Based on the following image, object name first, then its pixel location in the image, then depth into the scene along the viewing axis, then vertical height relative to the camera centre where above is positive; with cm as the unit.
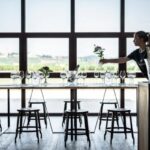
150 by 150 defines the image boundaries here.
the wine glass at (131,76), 613 -12
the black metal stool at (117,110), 538 -61
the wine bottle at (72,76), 609 -11
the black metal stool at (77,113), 516 -63
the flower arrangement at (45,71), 605 -3
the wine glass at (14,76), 604 -11
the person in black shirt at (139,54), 423 +20
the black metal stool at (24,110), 547 -64
